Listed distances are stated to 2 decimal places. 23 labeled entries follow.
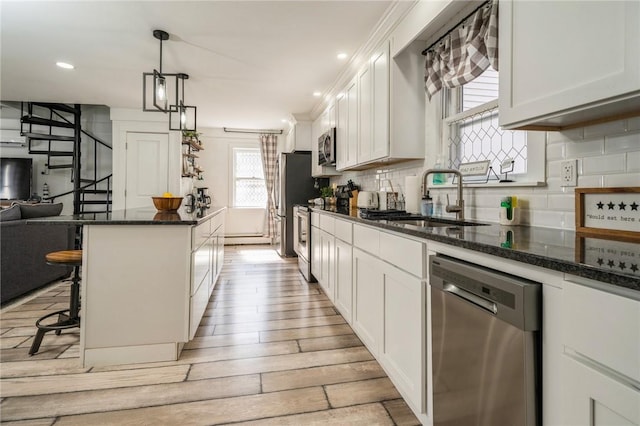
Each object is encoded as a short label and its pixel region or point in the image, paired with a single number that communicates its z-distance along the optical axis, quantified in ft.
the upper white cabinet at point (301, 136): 18.98
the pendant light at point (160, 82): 8.93
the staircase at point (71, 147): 17.76
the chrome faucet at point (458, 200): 6.25
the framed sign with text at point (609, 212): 3.73
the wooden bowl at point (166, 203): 9.27
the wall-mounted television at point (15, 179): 18.93
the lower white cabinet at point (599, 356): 2.09
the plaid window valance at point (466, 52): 5.74
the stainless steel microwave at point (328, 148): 13.84
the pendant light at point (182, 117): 11.29
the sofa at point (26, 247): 9.71
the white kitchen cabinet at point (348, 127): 11.39
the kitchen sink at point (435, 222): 6.07
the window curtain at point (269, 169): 23.13
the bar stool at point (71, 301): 7.02
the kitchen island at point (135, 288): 6.66
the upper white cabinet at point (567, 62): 3.10
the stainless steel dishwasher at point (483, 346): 2.87
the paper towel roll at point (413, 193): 8.36
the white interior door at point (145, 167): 18.75
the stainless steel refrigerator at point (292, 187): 18.48
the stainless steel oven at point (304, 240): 13.29
